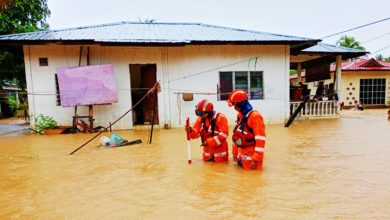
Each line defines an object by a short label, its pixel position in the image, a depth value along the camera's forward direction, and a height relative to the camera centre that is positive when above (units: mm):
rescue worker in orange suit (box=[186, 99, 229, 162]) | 4852 -795
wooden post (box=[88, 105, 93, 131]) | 10123 -872
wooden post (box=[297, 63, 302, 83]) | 17136 +1135
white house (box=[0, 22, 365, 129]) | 10258 +1124
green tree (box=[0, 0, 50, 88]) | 13312 +3788
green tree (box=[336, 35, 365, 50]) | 28500 +4787
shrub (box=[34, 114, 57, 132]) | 10038 -1061
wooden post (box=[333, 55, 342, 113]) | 13491 +701
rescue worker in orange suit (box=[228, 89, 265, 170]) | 4359 -746
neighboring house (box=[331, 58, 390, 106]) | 19859 +126
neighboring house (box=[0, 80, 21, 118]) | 22973 -793
